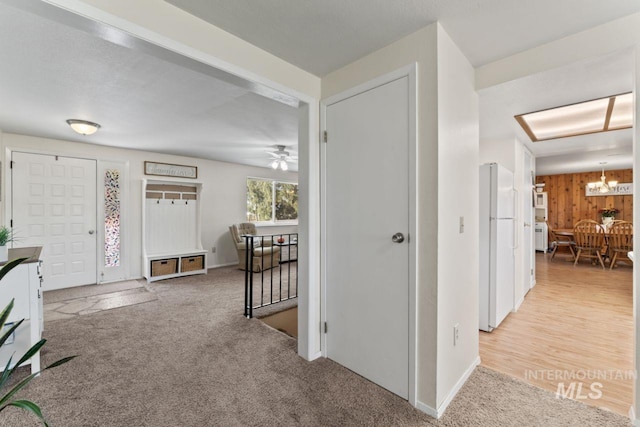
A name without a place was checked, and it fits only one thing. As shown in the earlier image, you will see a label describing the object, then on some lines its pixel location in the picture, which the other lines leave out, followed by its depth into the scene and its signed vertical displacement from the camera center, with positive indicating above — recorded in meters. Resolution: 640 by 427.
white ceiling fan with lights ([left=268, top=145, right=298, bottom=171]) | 4.83 +0.98
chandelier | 6.57 +0.67
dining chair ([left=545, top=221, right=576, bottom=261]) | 6.82 -0.70
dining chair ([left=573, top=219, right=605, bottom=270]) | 6.03 -0.54
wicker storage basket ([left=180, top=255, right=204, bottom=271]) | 5.14 -0.90
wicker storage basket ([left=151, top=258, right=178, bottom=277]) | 4.80 -0.90
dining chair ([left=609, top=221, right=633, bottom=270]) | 5.63 -0.50
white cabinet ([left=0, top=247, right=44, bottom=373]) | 2.00 -0.64
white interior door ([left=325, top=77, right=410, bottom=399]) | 1.85 -0.14
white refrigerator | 2.90 -0.32
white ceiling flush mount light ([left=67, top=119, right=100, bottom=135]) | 3.34 +1.02
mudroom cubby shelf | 4.91 -0.30
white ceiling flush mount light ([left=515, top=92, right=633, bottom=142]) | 2.77 +1.04
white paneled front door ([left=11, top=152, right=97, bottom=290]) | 4.02 +0.01
